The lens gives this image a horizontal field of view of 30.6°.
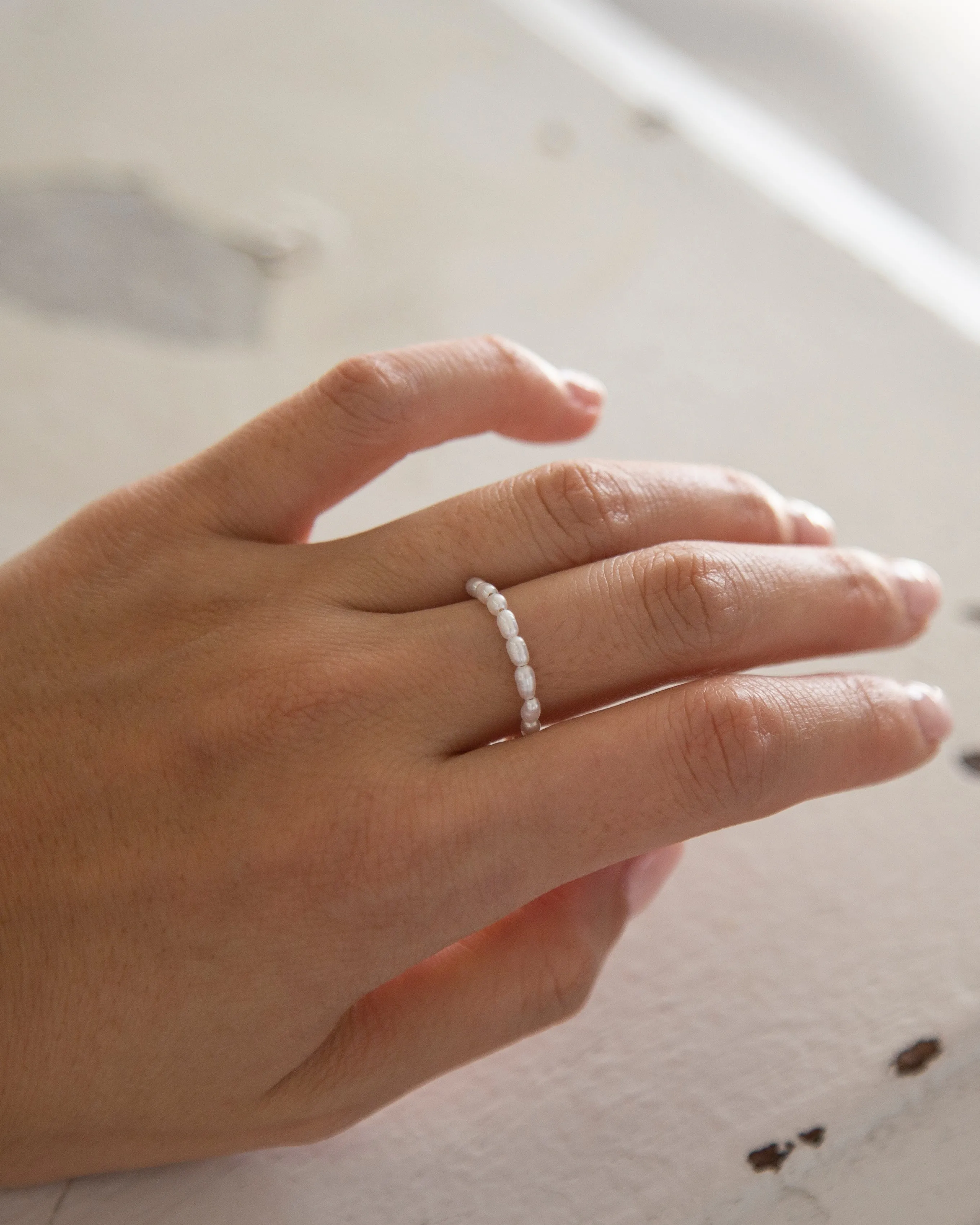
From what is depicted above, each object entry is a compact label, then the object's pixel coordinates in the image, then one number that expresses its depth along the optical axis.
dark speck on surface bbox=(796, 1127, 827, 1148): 0.22
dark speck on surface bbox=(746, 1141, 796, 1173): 0.22
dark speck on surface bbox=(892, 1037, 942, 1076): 0.22
